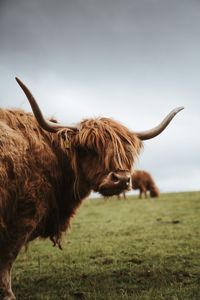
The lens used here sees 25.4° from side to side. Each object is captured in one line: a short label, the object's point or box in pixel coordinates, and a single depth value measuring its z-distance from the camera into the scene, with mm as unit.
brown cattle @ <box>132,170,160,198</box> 30812
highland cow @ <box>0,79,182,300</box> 4793
